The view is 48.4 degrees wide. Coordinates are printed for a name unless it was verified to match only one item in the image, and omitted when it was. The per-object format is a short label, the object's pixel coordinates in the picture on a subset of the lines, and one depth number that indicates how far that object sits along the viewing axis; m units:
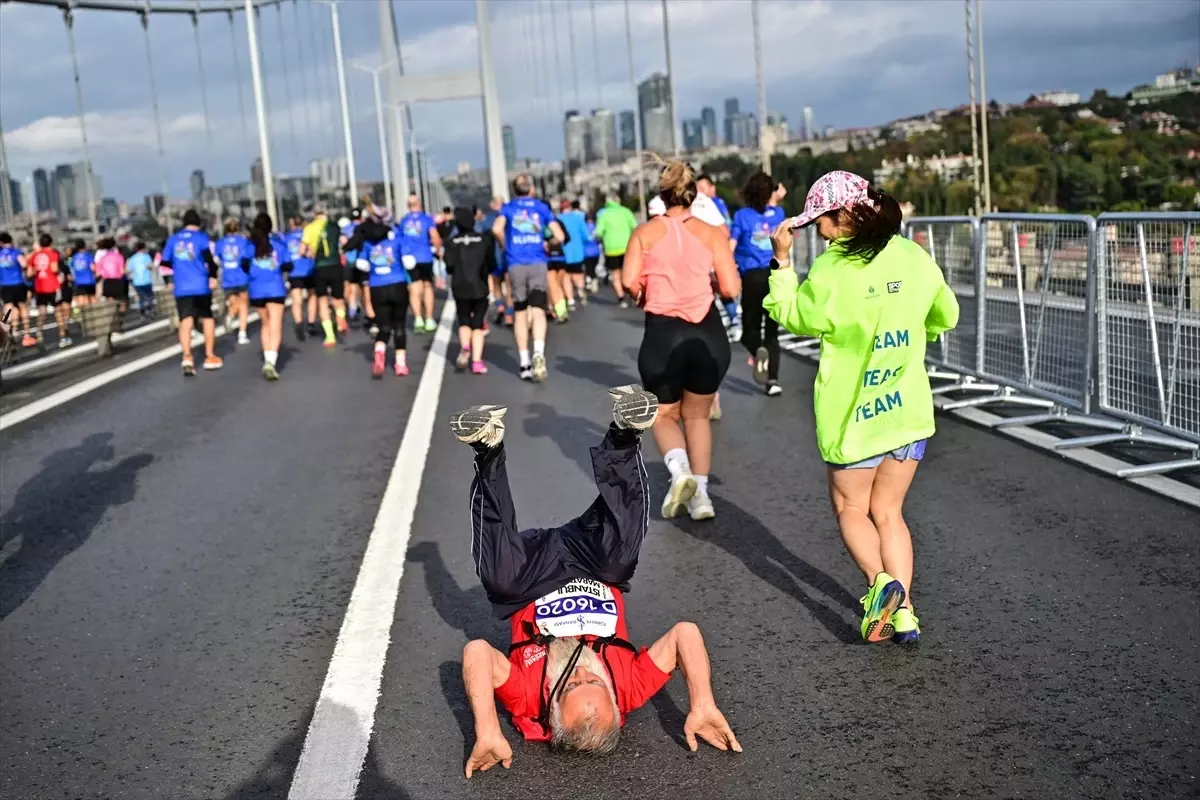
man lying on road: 3.85
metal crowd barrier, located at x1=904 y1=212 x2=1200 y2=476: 7.61
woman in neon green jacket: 4.72
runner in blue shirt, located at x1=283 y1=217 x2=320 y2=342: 20.92
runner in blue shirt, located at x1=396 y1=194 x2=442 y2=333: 17.28
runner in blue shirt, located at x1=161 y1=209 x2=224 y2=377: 16.44
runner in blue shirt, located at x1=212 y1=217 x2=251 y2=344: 18.78
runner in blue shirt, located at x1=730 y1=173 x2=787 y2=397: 11.59
